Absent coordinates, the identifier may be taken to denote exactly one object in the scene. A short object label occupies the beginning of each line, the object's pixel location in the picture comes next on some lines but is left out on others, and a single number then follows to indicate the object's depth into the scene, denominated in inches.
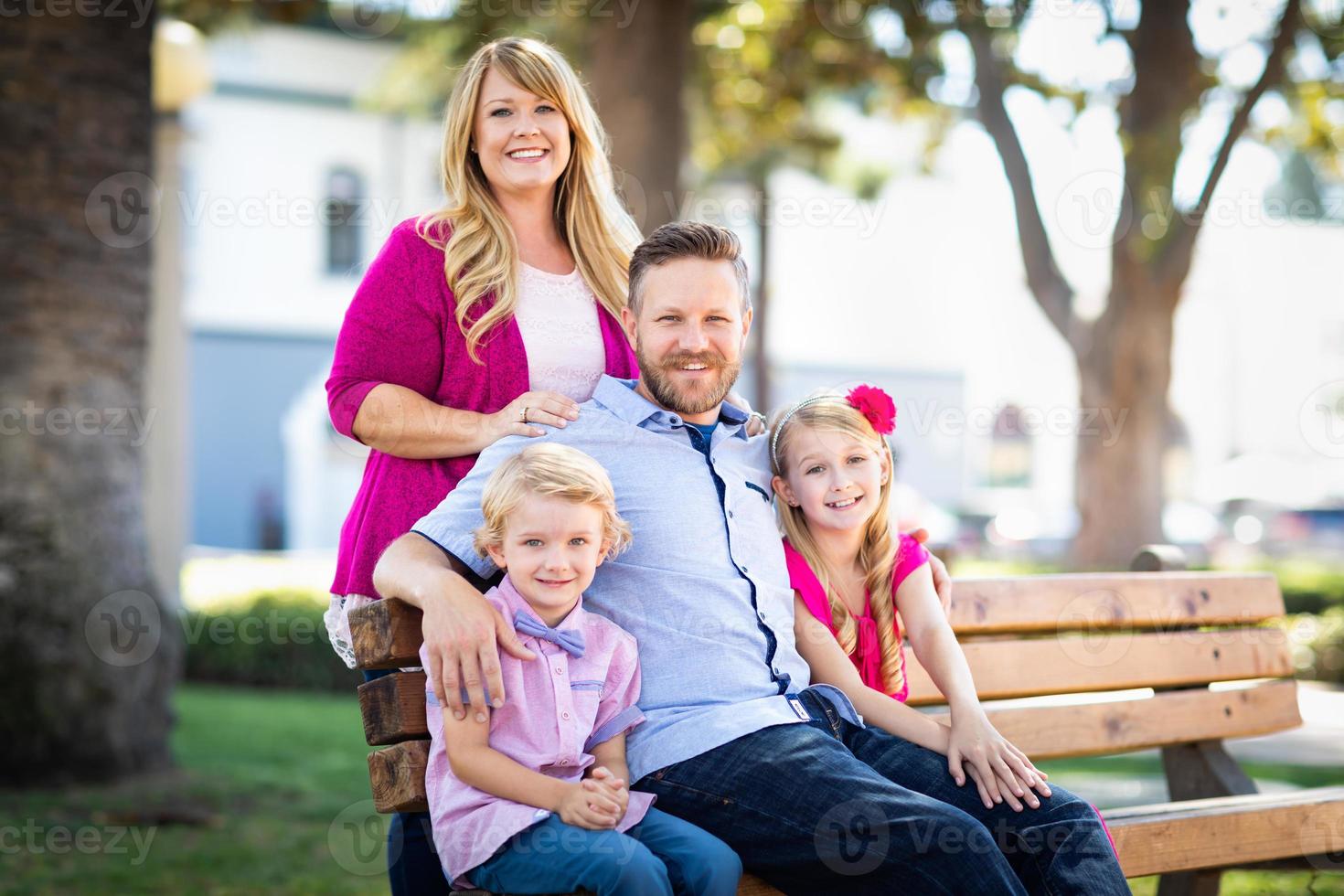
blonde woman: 117.2
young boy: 96.6
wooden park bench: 109.7
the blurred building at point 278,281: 973.2
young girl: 119.0
